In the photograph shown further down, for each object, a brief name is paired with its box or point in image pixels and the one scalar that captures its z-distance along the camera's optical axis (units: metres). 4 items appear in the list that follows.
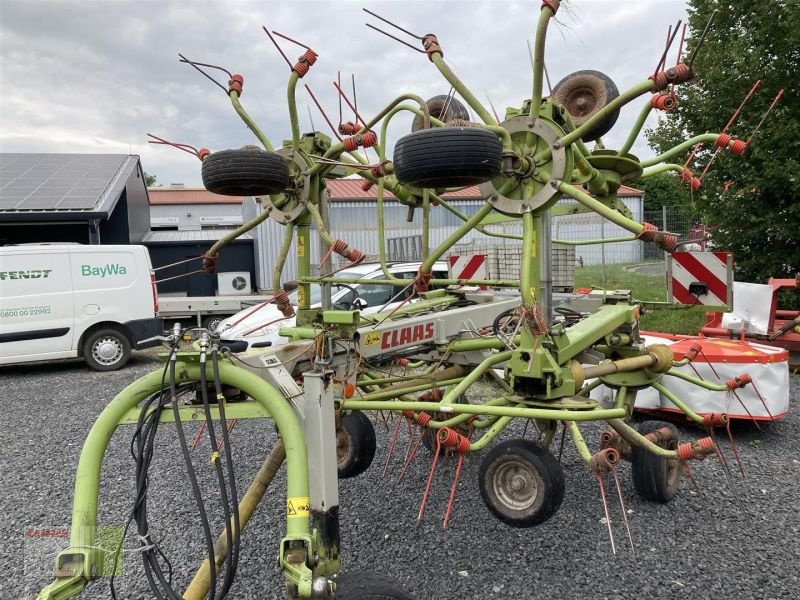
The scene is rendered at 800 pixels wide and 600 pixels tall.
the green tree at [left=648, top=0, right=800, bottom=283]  7.32
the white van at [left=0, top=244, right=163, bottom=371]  8.46
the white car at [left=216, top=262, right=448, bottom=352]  7.93
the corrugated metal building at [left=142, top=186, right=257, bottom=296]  14.73
